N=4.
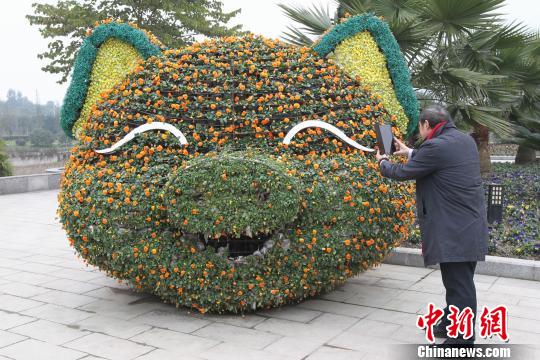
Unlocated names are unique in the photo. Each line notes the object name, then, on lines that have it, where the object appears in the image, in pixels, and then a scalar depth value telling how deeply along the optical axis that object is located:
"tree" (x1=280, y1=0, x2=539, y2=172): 7.39
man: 3.52
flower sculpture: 3.83
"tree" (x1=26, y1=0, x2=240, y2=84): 15.72
